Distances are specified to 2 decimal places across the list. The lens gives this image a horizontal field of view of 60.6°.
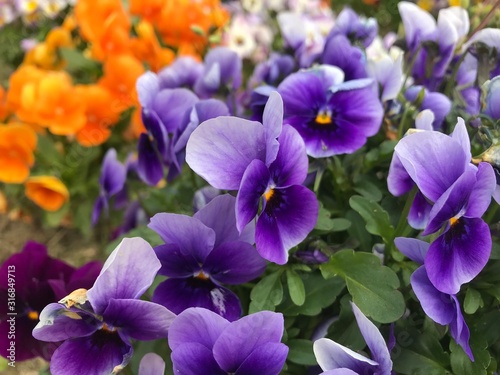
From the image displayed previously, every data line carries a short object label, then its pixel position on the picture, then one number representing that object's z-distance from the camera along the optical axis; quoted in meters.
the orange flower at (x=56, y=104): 0.29
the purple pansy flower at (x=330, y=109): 0.13
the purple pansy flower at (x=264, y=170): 0.10
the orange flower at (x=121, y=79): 0.30
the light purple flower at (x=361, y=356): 0.10
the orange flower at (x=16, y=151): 0.30
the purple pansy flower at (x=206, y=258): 0.11
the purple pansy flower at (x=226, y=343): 0.10
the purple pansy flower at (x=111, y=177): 0.19
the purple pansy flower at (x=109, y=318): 0.10
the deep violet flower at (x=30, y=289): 0.14
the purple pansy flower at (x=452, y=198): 0.10
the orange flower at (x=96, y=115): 0.30
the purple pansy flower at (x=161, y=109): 0.15
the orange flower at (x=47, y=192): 0.30
